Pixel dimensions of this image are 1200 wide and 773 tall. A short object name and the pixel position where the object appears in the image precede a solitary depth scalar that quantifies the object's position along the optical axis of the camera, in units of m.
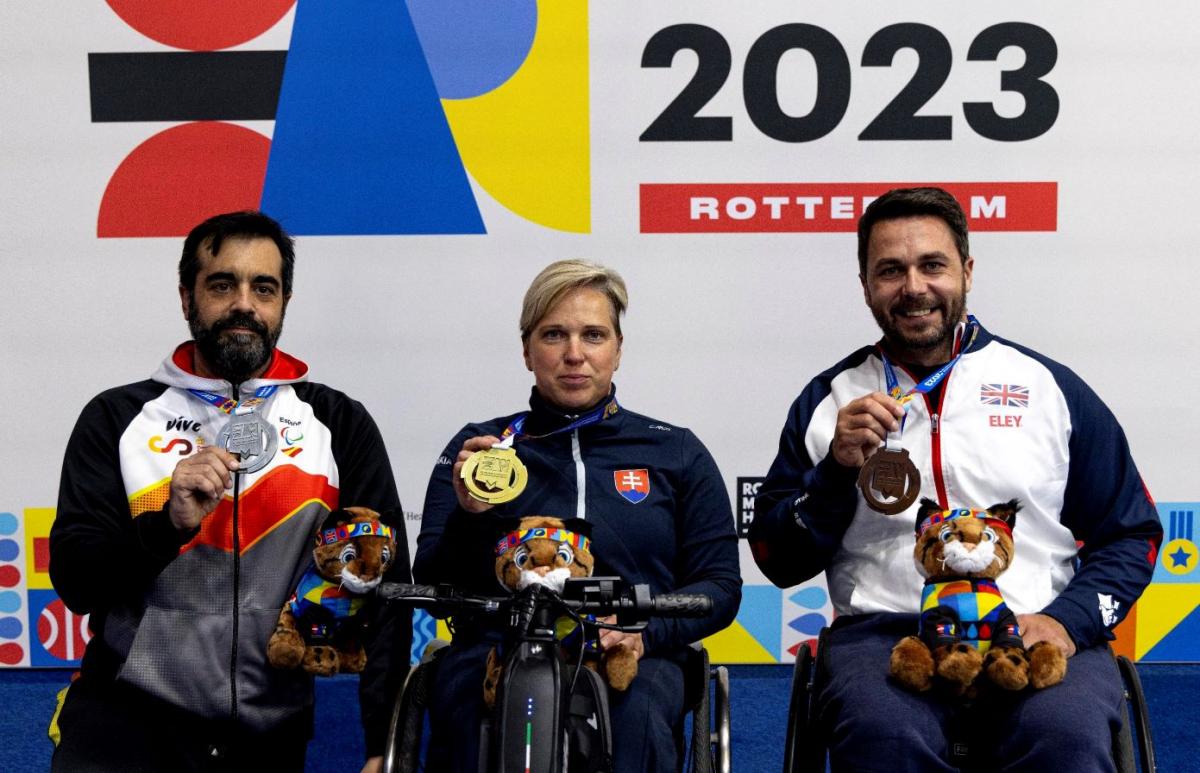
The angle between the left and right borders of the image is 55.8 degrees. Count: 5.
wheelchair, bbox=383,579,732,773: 2.12
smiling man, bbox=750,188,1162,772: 2.28
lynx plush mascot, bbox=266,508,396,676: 2.26
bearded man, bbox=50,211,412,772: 2.24
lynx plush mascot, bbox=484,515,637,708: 2.11
